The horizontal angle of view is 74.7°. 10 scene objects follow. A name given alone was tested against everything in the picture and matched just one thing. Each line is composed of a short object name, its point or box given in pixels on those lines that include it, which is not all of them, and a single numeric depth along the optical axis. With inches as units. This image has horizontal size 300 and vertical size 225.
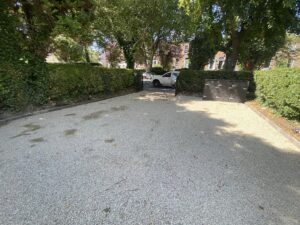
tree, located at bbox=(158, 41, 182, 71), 1012.9
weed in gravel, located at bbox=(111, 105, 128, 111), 291.9
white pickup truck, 622.0
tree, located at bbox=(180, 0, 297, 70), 412.2
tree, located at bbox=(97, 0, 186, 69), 477.4
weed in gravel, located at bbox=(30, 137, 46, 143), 159.3
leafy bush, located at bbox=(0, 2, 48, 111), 212.1
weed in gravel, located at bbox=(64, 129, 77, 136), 178.1
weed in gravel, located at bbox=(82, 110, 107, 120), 235.9
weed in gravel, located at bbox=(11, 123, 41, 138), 175.3
